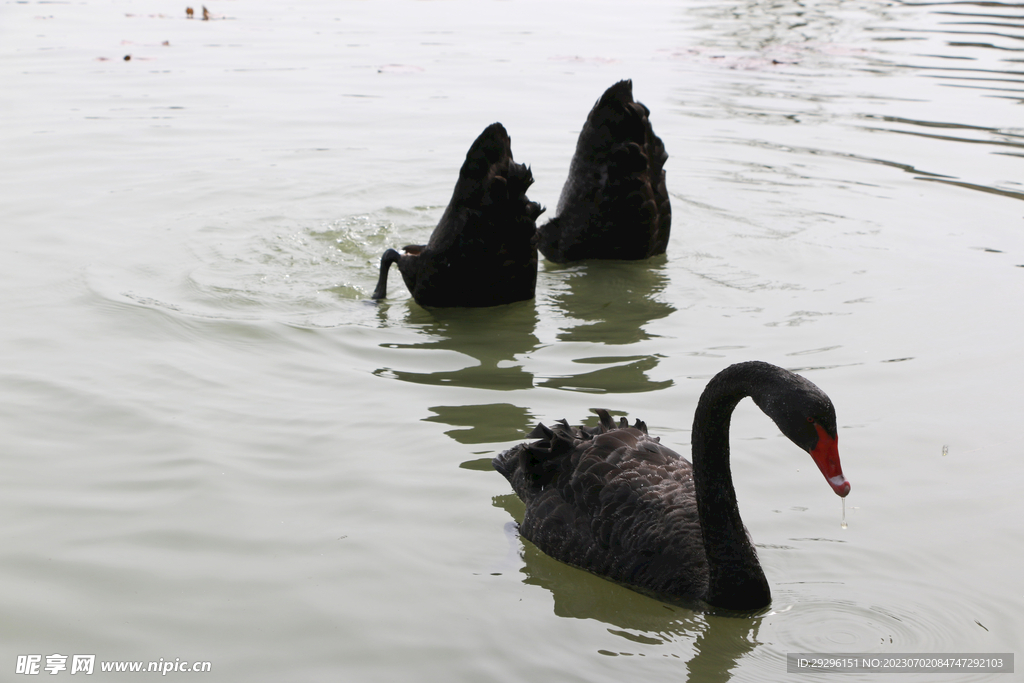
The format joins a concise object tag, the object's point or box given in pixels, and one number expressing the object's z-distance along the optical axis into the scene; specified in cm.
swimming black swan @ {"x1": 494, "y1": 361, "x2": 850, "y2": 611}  677
